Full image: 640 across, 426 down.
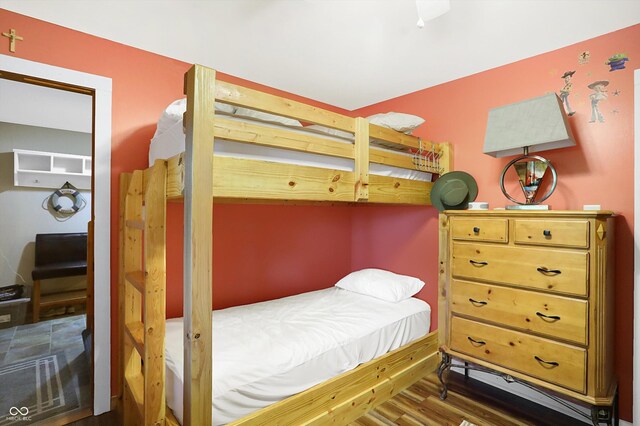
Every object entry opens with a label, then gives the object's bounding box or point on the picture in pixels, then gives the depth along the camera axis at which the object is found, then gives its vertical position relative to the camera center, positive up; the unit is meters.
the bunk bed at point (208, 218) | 1.24 -0.04
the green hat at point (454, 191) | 2.38 +0.17
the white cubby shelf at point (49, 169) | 3.74 +0.50
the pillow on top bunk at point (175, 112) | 1.41 +0.47
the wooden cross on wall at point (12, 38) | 1.72 +0.93
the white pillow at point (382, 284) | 2.57 -0.61
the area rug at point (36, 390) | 1.94 -1.26
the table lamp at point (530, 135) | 1.78 +0.46
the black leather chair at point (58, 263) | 3.56 -0.66
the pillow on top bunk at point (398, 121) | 2.24 +0.65
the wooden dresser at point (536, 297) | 1.57 -0.47
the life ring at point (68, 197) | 3.98 +0.13
